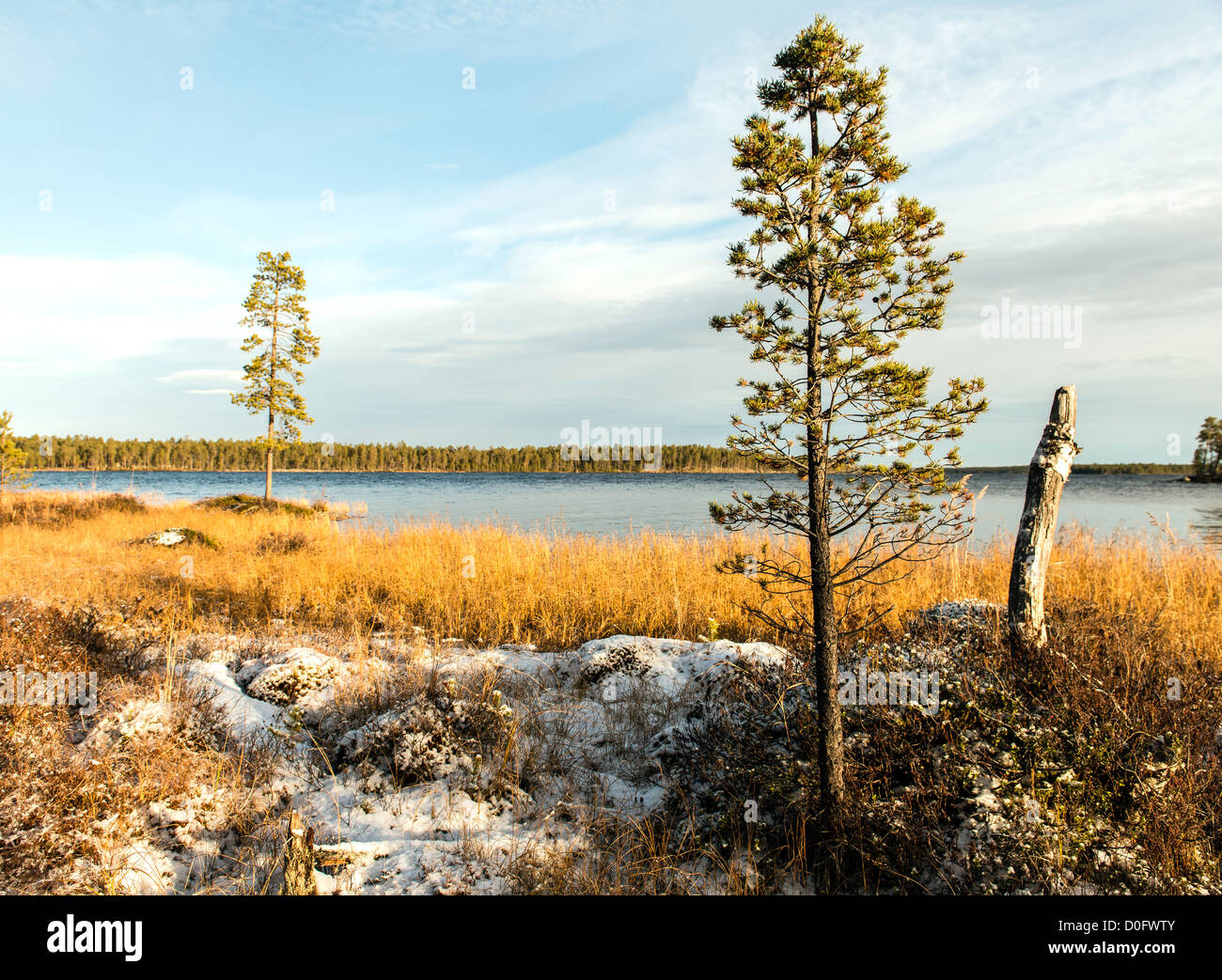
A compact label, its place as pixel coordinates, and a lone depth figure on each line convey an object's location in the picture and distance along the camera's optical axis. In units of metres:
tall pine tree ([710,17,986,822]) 3.21
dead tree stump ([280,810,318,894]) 2.86
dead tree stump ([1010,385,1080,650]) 5.11
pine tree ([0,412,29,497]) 17.84
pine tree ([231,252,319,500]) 23.14
